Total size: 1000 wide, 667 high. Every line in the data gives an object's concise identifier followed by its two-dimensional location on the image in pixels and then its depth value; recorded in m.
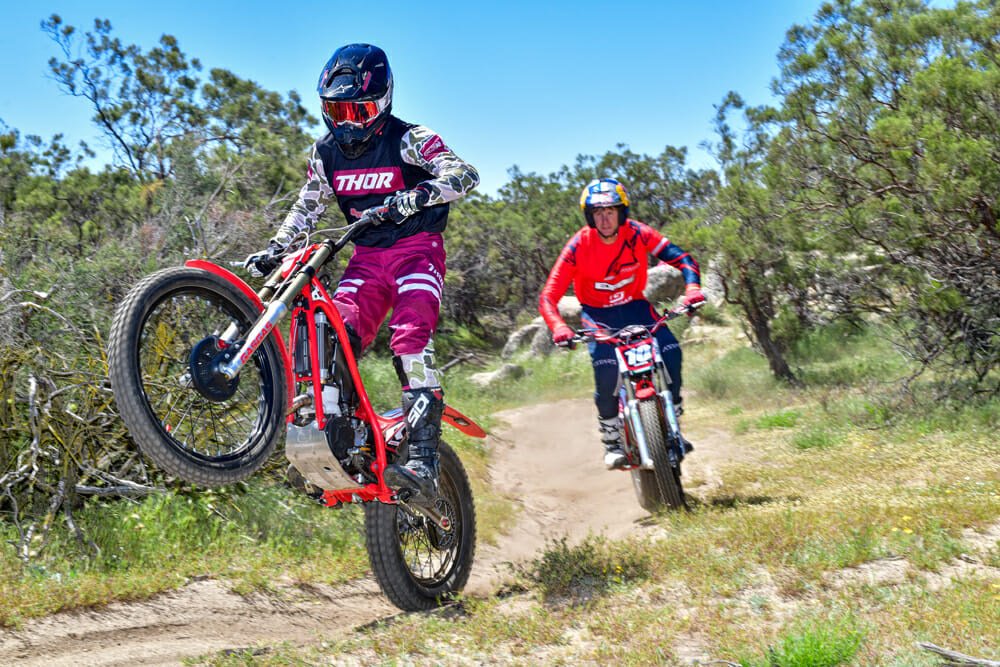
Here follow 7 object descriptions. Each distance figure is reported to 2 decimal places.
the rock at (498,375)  17.69
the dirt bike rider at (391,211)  4.26
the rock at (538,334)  20.47
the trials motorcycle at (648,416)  6.27
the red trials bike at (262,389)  3.38
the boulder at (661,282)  19.97
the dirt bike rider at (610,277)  6.88
